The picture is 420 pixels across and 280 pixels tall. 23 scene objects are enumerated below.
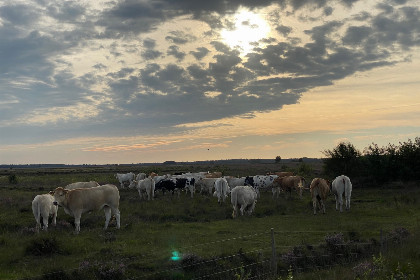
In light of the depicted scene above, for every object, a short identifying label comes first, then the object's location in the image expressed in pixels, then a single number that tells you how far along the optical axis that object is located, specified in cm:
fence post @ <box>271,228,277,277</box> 1050
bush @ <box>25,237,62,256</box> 1437
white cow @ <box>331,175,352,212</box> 2477
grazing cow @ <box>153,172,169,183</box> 3822
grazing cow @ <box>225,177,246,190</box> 3595
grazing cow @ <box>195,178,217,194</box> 3641
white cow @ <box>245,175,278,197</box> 3600
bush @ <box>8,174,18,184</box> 5597
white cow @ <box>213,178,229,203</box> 2896
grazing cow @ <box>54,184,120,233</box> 1883
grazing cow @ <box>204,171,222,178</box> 4305
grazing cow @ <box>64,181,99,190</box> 2793
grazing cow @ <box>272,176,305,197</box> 3206
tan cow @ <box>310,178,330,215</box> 2419
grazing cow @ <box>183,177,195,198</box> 3550
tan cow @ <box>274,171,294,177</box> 4135
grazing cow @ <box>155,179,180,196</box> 3559
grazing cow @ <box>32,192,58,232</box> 1838
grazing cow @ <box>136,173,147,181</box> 4652
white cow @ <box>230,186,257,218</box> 2328
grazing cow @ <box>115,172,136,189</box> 4867
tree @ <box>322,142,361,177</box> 4306
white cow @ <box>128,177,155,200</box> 3284
